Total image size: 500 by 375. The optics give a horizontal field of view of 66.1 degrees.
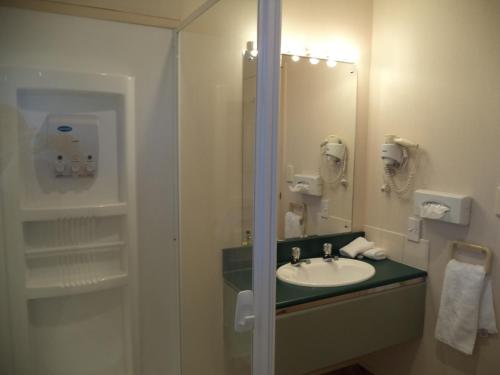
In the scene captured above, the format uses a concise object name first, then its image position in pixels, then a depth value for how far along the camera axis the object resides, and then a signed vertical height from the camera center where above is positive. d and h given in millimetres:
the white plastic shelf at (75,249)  1505 -428
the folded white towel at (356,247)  2283 -601
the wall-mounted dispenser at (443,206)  1829 -288
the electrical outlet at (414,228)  2096 -442
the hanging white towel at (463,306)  1777 -744
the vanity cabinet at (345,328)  1686 -863
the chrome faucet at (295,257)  2098 -603
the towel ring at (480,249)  1762 -477
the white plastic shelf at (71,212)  1458 -269
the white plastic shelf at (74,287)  1504 -581
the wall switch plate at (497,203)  1714 -245
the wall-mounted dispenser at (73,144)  1500 -1
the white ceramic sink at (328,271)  2018 -678
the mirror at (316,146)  2176 +4
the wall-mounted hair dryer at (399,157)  2115 -53
